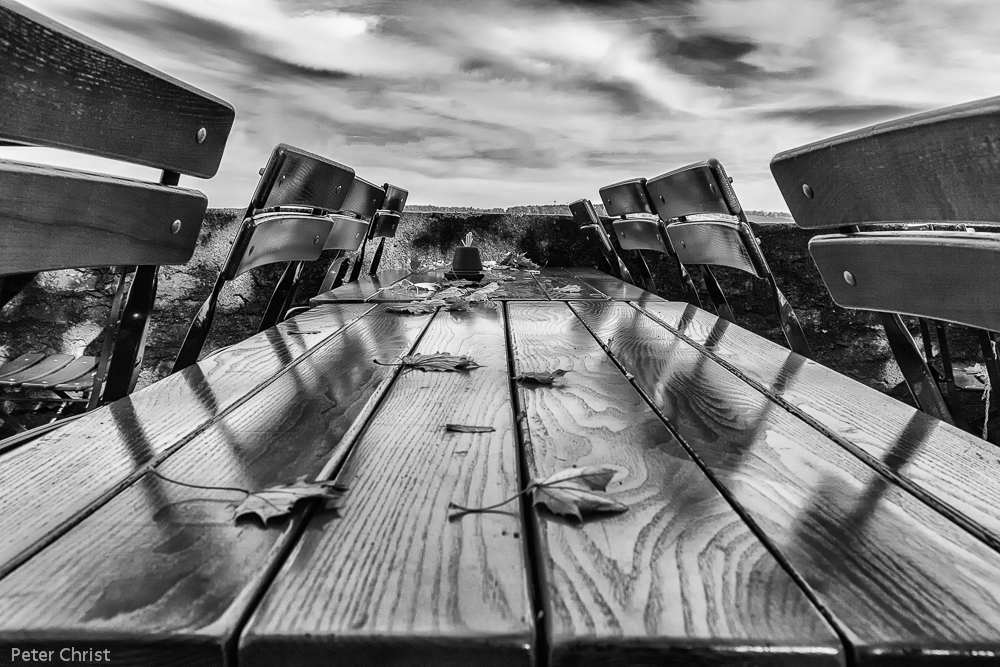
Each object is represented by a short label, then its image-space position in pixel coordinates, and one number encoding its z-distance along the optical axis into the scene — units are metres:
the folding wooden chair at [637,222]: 2.59
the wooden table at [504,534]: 0.32
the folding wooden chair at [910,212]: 0.53
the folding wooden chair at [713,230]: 1.64
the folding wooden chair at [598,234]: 3.42
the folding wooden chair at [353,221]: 2.20
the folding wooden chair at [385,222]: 3.28
